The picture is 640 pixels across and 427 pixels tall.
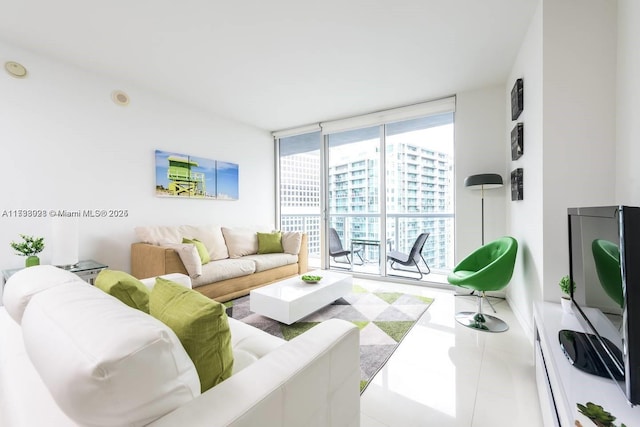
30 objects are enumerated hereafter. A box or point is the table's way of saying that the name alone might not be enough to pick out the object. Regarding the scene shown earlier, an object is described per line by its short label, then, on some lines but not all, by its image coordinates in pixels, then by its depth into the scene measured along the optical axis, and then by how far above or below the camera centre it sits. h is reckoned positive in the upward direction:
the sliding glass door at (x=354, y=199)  4.55 +0.21
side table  2.44 -0.53
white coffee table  2.48 -0.82
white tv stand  0.96 -0.68
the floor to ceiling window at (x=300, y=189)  5.18 +0.44
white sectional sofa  0.58 -0.43
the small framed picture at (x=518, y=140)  2.55 +0.65
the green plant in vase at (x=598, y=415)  0.85 -0.64
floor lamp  3.07 +0.34
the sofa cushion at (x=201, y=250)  3.30 -0.45
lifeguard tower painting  3.68 +0.51
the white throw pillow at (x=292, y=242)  4.28 -0.47
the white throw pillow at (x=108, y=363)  0.56 -0.33
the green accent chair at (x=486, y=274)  2.46 -0.60
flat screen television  0.90 -0.34
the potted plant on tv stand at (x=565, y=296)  1.77 -0.56
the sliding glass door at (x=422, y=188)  4.04 +0.34
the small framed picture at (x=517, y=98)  2.56 +1.06
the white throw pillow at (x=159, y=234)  3.31 -0.27
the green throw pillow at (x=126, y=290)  1.25 -0.35
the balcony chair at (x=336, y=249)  4.76 -0.65
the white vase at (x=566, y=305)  1.77 -0.60
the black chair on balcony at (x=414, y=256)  3.98 -0.66
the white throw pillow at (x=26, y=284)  1.03 -0.28
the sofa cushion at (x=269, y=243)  4.29 -0.48
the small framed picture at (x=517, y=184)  2.60 +0.25
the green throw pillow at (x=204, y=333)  0.89 -0.39
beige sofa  2.91 -0.59
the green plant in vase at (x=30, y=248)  2.44 -0.31
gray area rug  2.15 -1.06
